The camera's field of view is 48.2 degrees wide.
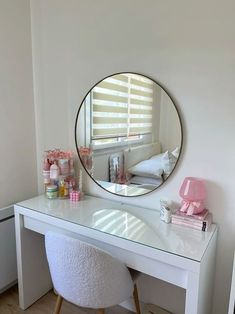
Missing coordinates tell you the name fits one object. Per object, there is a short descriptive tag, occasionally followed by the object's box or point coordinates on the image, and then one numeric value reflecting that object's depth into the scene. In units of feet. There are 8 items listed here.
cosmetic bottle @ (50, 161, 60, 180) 5.85
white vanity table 3.83
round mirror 4.97
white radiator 5.97
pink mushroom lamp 4.58
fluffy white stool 3.88
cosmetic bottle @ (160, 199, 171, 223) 4.74
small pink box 5.77
